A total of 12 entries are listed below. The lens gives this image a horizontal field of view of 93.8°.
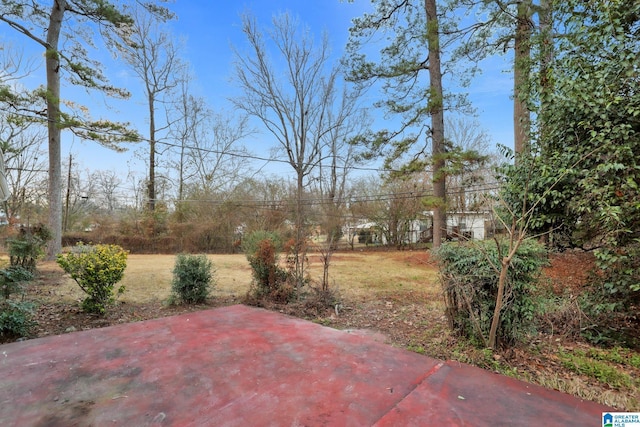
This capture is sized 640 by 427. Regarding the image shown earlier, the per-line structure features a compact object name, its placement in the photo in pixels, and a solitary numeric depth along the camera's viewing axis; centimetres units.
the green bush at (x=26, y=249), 561
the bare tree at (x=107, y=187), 1627
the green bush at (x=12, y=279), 317
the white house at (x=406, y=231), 1494
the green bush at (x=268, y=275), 464
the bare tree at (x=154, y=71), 1463
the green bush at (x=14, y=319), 302
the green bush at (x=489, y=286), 263
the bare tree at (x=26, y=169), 1284
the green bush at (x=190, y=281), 454
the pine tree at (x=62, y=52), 761
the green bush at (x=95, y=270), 370
